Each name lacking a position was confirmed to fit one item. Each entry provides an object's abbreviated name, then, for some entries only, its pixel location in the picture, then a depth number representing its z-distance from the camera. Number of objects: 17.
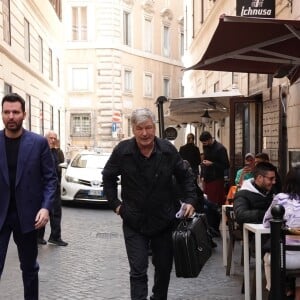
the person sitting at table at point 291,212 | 4.85
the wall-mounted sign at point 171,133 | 21.58
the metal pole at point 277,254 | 4.38
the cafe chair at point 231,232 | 6.62
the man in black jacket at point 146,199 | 4.88
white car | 14.34
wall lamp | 15.25
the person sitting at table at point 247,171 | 8.84
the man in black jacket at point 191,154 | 13.49
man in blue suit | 4.85
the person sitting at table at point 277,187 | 6.64
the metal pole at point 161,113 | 8.84
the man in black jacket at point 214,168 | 10.66
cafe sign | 10.25
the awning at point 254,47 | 5.91
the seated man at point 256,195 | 5.77
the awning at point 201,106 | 12.26
